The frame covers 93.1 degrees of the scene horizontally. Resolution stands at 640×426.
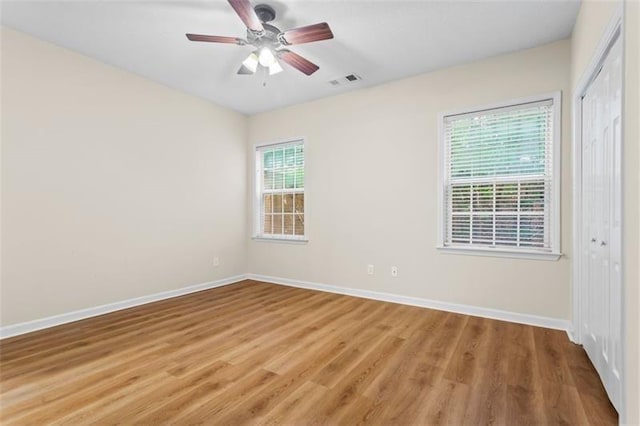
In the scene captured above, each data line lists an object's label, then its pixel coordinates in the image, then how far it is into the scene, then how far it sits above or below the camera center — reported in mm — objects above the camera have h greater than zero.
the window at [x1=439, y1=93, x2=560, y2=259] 3014 +383
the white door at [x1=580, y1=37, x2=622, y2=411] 1663 -48
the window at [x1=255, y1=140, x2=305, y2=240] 4812 +369
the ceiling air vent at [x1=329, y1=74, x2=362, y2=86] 3733 +1703
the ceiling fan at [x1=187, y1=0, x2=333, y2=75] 2227 +1423
